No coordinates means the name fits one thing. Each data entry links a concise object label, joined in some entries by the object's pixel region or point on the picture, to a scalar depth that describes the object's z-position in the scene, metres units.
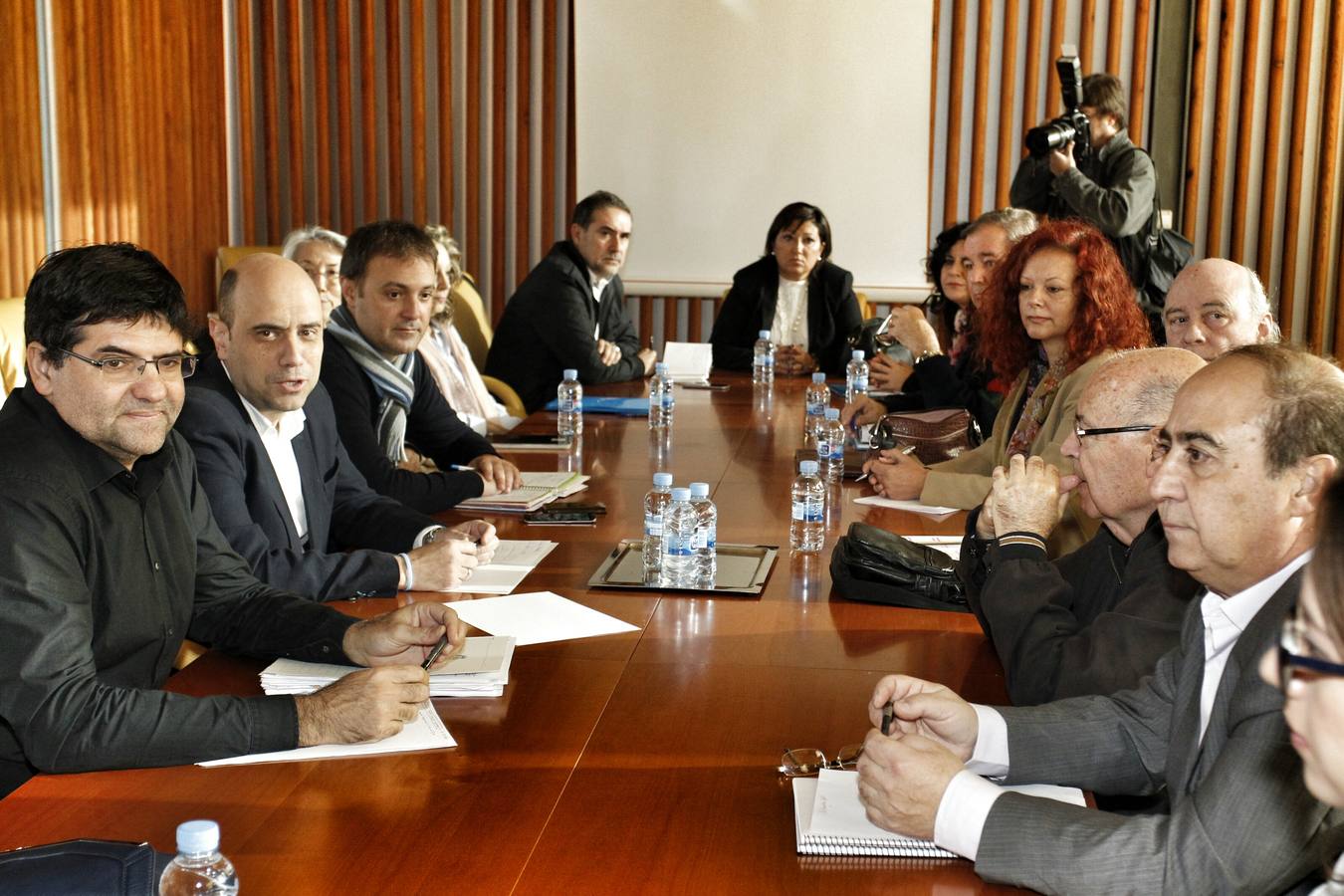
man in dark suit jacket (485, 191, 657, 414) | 5.73
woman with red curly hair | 3.27
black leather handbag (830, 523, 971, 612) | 2.46
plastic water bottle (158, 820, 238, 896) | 1.25
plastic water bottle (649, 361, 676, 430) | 4.57
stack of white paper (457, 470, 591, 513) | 3.25
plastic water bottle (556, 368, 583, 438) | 4.30
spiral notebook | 1.52
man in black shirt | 1.72
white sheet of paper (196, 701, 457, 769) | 1.74
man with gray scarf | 3.55
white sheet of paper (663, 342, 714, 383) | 5.70
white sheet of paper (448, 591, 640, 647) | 2.26
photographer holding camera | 5.25
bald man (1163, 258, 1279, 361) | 3.69
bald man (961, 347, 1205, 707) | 1.94
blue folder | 4.85
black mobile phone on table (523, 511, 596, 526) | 3.08
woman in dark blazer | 6.42
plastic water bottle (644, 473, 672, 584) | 2.62
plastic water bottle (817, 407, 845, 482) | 3.66
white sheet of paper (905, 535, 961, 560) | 2.80
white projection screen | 7.27
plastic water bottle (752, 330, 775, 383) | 5.86
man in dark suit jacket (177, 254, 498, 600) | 2.52
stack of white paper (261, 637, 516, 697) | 1.97
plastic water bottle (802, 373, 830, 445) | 4.28
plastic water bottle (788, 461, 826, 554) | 2.88
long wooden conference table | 1.46
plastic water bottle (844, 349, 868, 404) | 5.34
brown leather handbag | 3.98
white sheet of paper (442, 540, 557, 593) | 2.53
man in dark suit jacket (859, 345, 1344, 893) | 1.38
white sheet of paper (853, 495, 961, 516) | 3.27
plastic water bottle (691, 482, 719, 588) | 2.60
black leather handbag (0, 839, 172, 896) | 1.30
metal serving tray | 2.54
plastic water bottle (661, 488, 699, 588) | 2.57
